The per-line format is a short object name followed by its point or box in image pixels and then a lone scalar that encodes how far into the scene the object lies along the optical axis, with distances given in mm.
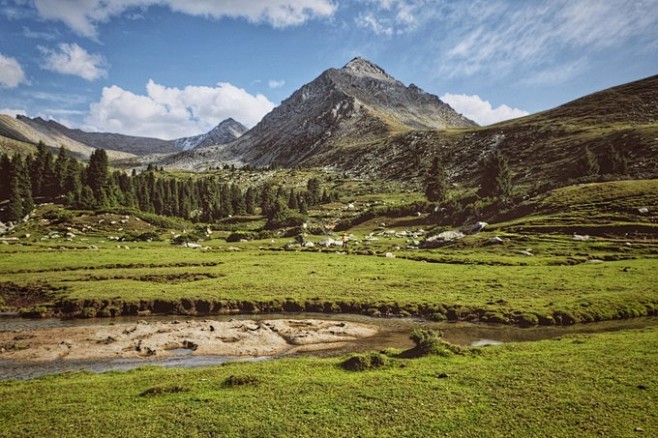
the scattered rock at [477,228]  102750
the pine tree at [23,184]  129875
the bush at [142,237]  110919
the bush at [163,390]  23322
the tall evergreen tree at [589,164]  136812
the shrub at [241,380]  24709
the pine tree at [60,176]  152625
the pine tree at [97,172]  157875
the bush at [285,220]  150625
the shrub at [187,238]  108088
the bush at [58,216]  120462
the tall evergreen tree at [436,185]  161250
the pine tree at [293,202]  188250
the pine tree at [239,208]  197538
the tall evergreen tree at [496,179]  140750
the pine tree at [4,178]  137325
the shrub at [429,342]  30738
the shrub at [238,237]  122788
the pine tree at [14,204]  120562
